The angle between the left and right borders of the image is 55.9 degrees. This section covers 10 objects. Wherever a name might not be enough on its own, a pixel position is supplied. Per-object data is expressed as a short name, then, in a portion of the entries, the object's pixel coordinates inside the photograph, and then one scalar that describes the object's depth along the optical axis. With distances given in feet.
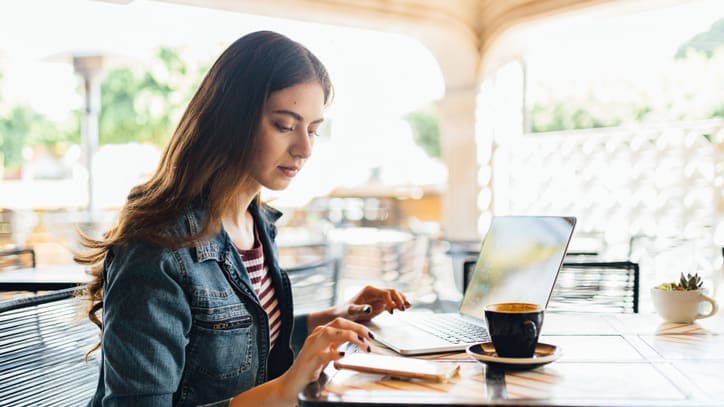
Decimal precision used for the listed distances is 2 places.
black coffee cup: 3.41
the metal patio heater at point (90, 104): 19.79
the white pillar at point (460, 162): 15.24
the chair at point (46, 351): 4.42
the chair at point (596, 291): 6.83
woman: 3.48
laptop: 4.13
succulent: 4.73
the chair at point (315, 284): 7.22
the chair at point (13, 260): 9.82
